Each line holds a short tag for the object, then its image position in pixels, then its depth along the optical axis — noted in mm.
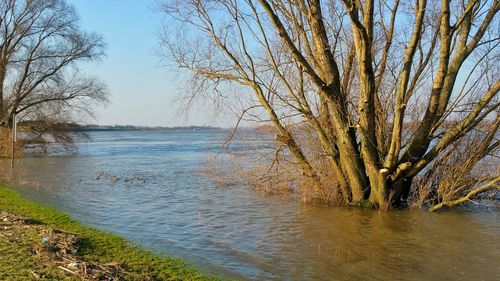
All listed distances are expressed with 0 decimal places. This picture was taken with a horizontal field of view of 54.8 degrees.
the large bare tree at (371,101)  11617
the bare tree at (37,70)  34688
